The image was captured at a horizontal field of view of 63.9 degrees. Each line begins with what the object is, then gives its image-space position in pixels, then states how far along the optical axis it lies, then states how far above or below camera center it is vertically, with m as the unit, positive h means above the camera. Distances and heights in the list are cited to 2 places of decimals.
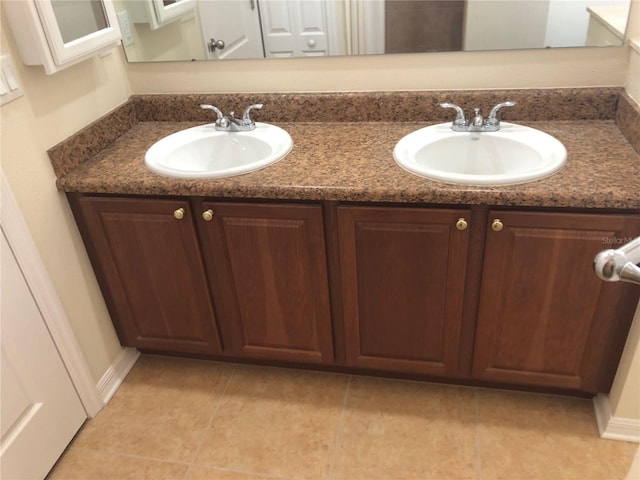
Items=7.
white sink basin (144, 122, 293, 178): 1.69 -0.63
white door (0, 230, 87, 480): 1.42 -1.12
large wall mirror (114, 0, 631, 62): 1.57 -0.31
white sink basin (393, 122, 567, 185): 1.50 -0.63
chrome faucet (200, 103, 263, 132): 1.78 -0.58
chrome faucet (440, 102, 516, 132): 1.62 -0.58
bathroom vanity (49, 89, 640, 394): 1.38 -0.82
